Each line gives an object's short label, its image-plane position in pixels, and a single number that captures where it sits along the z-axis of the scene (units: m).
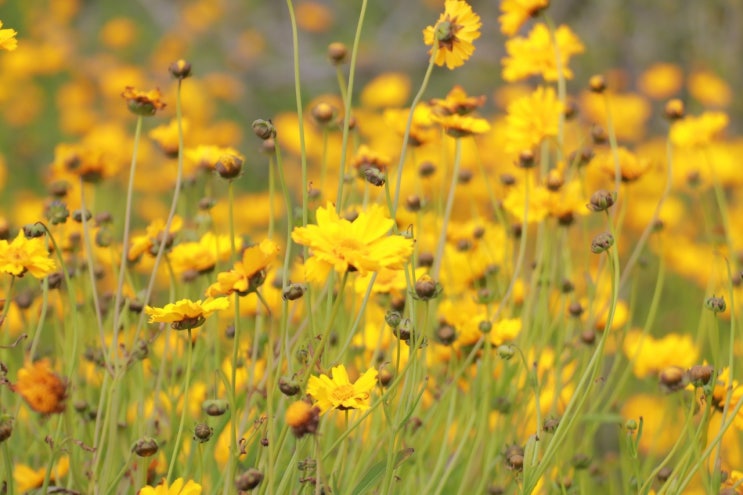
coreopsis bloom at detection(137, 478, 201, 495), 2.34
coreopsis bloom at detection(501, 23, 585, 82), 2.63
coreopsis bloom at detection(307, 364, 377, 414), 2.32
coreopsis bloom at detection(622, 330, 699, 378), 2.60
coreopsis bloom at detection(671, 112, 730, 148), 2.71
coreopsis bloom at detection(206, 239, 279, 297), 2.32
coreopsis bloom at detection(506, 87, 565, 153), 2.58
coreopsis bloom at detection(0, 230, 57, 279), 2.37
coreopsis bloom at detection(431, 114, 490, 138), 2.50
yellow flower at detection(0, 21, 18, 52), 2.36
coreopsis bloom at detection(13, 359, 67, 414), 2.29
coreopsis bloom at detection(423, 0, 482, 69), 2.41
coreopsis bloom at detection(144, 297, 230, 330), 2.33
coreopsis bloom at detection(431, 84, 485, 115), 2.52
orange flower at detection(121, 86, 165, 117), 2.46
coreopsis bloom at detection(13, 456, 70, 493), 2.42
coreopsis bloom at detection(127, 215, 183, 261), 2.48
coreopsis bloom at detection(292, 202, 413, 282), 2.29
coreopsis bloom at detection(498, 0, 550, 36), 2.57
